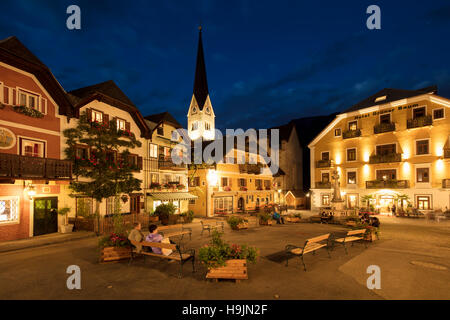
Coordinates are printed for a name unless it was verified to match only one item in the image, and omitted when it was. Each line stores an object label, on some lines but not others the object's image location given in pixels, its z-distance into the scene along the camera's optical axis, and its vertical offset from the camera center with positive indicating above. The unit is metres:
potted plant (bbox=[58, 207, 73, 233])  16.53 -3.34
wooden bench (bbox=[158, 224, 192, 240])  13.97 -4.01
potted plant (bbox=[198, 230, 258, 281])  7.48 -2.71
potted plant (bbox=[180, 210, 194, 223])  22.82 -3.90
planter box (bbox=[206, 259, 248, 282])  7.44 -2.98
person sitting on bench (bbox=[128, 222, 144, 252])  9.82 -2.42
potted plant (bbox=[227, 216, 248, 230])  17.78 -3.56
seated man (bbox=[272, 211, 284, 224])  20.86 -3.79
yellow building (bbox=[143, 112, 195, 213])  24.39 +0.45
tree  17.73 +1.17
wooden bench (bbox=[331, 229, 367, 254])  11.30 -3.09
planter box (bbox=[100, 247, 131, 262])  9.66 -3.11
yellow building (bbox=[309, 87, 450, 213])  27.06 +2.53
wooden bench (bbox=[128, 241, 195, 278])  8.48 -2.87
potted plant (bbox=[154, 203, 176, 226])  21.78 -3.35
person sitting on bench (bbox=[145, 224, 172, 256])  9.30 -2.47
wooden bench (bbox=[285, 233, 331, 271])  9.38 -2.98
